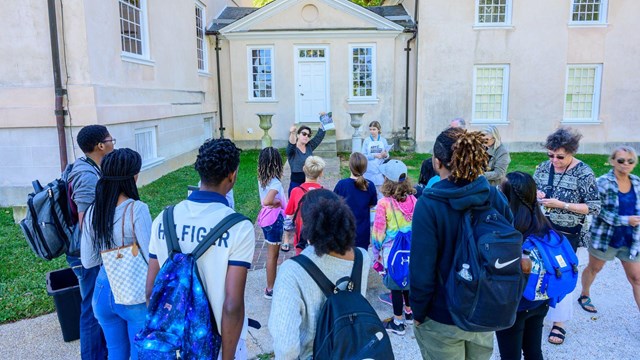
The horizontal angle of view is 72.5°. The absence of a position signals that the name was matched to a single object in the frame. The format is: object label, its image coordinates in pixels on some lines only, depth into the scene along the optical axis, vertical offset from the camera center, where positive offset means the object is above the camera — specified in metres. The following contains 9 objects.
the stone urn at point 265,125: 14.41 -0.33
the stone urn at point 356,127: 14.30 -0.42
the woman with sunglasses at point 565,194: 3.76 -0.71
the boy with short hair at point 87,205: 3.10 -0.64
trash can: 3.68 -1.54
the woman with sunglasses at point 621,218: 3.83 -0.92
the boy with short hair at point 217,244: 2.15 -0.64
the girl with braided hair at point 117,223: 2.65 -0.65
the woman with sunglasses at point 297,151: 6.25 -0.53
